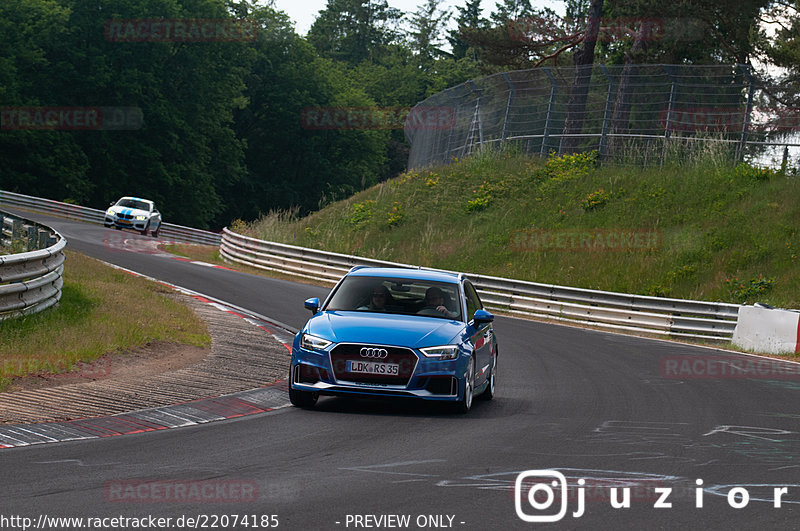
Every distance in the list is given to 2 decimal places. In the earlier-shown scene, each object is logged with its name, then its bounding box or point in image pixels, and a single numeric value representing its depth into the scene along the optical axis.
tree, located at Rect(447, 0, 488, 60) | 136.50
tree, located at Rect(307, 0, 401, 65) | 138.88
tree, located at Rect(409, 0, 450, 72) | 136.25
